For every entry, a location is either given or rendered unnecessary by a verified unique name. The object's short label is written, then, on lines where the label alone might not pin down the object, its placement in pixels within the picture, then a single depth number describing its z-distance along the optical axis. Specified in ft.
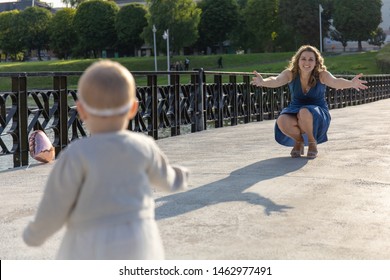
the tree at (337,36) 334.71
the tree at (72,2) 443.36
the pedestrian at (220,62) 301.63
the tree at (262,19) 327.06
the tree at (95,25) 358.84
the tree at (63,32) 374.22
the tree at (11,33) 387.34
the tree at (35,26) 385.91
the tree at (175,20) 310.24
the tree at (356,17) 313.73
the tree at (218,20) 345.10
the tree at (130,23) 354.54
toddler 8.71
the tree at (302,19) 322.14
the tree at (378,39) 349.20
